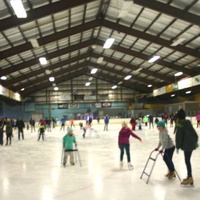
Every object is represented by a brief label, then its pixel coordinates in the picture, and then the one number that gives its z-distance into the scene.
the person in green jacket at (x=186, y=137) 5.74
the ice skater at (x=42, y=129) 18.47
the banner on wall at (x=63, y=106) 44.94
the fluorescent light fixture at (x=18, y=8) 9.95
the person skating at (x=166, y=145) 6.66
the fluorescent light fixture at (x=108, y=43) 17.81
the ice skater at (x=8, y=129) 15.66
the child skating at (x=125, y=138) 8.62
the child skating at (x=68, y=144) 8.84
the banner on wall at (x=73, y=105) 44.91
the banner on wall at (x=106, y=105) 45.62
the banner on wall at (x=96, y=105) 45.44
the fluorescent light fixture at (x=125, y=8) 11.93
